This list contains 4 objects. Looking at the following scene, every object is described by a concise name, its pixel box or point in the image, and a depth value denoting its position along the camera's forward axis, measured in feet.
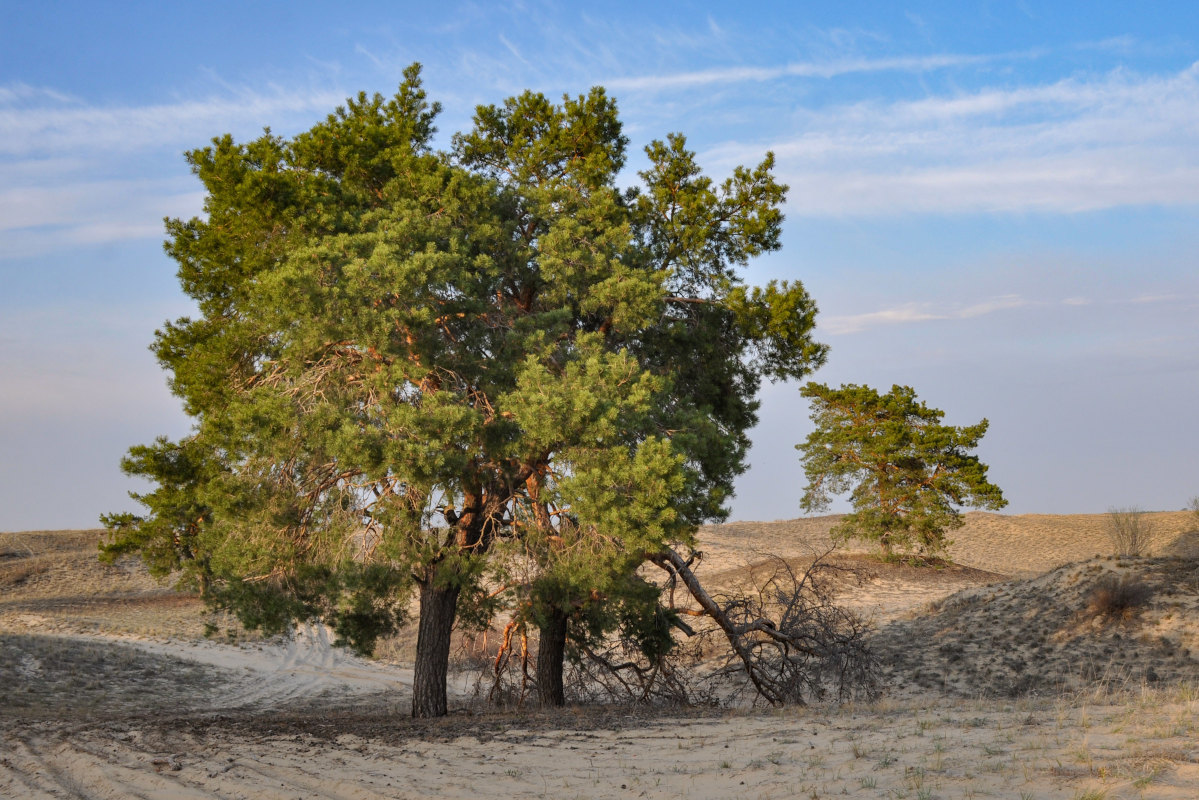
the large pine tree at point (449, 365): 35.86
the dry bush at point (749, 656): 46.55
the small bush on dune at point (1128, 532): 100.07
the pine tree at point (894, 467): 97.55
